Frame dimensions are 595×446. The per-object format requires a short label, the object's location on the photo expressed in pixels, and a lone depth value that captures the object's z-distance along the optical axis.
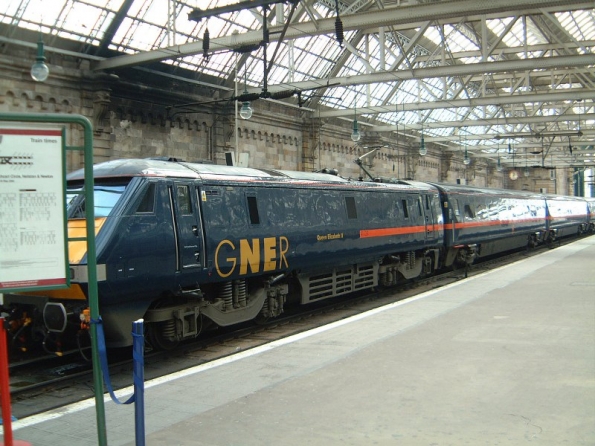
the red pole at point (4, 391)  4.28
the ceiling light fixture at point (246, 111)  20.27
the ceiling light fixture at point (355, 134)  27.43
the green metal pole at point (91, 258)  4.64
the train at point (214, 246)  8.18
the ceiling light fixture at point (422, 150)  34.16
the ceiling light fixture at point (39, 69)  14.05
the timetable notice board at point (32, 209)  4.39
